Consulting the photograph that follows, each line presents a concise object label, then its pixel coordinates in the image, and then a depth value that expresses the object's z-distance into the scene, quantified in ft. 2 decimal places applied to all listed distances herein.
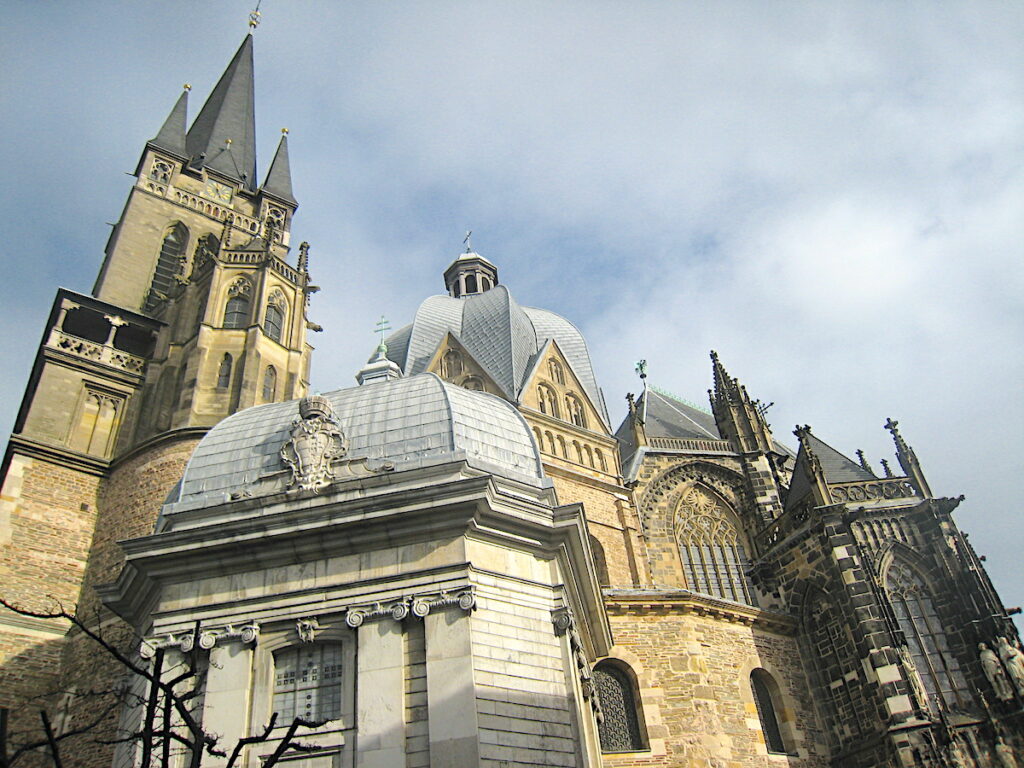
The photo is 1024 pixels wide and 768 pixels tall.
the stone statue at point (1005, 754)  60.95
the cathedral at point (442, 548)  39.32
